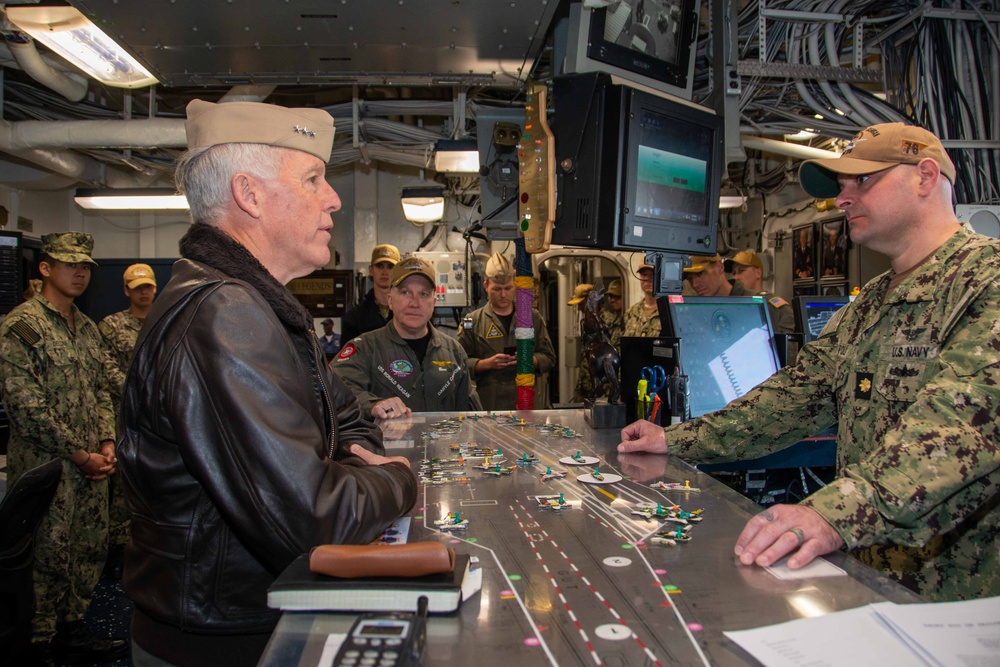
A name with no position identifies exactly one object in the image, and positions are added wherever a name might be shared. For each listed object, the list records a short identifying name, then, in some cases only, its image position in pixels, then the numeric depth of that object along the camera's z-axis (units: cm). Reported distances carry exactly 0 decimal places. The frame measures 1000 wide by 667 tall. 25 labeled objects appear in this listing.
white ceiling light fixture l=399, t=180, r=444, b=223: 647
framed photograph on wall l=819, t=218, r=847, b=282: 597
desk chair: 239
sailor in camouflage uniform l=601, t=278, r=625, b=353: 706
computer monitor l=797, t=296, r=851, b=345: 321
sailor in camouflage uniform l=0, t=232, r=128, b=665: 342
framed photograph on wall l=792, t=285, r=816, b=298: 660
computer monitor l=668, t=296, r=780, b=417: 272
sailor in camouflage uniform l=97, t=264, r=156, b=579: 467
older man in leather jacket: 113
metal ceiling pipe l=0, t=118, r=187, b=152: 510
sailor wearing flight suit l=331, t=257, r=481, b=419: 339
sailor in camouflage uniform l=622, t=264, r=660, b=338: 480
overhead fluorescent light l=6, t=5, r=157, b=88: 323
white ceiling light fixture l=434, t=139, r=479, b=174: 466
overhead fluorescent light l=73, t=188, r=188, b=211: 628
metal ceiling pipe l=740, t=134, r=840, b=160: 527
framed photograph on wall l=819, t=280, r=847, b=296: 597
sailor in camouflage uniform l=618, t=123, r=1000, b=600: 132
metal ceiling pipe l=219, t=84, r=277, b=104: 477
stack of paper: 85
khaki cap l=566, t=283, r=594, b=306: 693
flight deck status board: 91
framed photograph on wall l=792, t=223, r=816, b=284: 655
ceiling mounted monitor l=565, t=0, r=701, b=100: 267
